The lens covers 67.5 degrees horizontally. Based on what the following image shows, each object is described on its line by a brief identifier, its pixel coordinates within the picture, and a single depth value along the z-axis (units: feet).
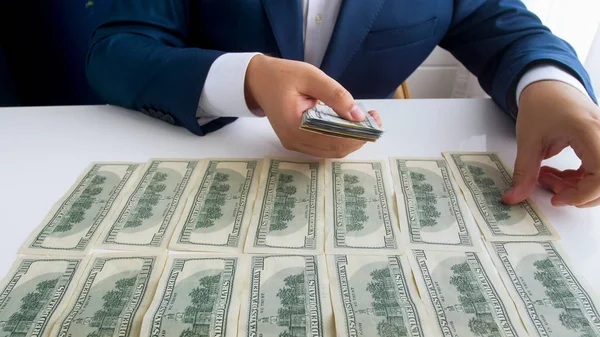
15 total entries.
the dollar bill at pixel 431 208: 1.65
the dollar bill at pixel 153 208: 1.63
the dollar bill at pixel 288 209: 1.63
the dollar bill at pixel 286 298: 1.31
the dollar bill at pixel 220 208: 1.63
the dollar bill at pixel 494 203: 1.70
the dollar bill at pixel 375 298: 1.30
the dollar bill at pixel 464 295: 1.31
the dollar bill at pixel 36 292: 1.31
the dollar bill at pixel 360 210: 1.62
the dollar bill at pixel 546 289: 1.33
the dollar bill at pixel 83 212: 1.60
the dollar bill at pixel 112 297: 1.30
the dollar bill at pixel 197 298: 1.30
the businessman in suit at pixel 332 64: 1.96
